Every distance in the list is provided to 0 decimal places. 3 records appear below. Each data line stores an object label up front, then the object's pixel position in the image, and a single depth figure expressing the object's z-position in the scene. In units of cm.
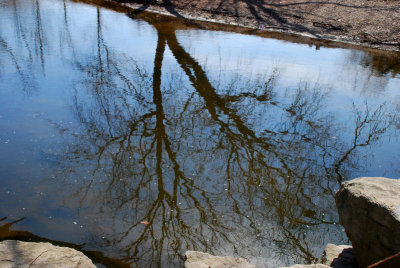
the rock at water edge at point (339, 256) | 365
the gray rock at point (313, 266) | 318
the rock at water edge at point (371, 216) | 305
